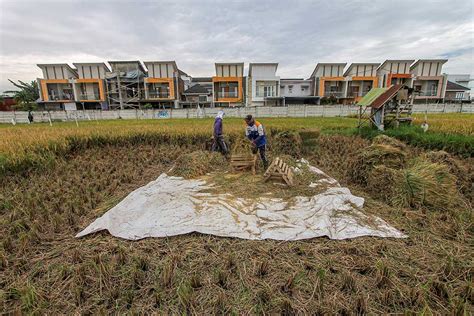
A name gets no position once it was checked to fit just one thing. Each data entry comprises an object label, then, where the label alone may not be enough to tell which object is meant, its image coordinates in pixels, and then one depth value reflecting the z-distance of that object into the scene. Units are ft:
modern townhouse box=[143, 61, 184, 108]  99.35
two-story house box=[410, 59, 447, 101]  101.96
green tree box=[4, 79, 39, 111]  98.22
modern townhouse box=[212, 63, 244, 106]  100.33
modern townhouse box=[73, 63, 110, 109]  101.85
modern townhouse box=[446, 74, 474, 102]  141.18
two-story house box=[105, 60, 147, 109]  101.09
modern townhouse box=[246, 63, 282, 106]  101.91
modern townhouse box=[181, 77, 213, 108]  108.58
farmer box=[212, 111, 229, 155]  21.97
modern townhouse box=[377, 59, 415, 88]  101.55
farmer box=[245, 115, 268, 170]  18.49
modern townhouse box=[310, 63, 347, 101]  103.65
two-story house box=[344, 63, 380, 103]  102.42
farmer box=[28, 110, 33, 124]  66.98
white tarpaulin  9.34
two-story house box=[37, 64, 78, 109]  100.68
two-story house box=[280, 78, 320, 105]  108.37
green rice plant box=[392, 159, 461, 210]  11.44
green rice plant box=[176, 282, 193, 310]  6.02
